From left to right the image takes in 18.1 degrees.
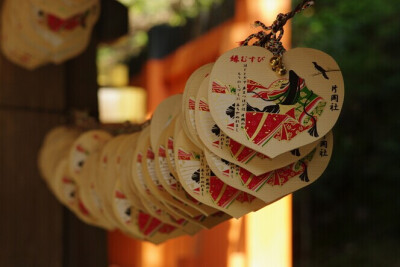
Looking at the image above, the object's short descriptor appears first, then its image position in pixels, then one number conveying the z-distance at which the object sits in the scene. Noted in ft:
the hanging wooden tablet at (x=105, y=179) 3.98
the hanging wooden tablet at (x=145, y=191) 3.59
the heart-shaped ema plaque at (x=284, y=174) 3.18
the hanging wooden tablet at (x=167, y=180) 3.42
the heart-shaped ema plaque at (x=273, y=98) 3.10
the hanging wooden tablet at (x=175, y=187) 3.38
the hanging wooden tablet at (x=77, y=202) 4.42
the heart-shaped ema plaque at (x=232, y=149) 3.15
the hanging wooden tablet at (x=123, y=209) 3.84
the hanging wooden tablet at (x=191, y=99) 3.20
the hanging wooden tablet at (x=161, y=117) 3.57
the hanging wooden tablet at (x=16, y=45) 4.77
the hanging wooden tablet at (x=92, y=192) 4.18
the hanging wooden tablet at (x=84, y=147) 4.38
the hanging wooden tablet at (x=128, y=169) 3.75
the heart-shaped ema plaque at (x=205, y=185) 3.24
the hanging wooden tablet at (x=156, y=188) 3.49
